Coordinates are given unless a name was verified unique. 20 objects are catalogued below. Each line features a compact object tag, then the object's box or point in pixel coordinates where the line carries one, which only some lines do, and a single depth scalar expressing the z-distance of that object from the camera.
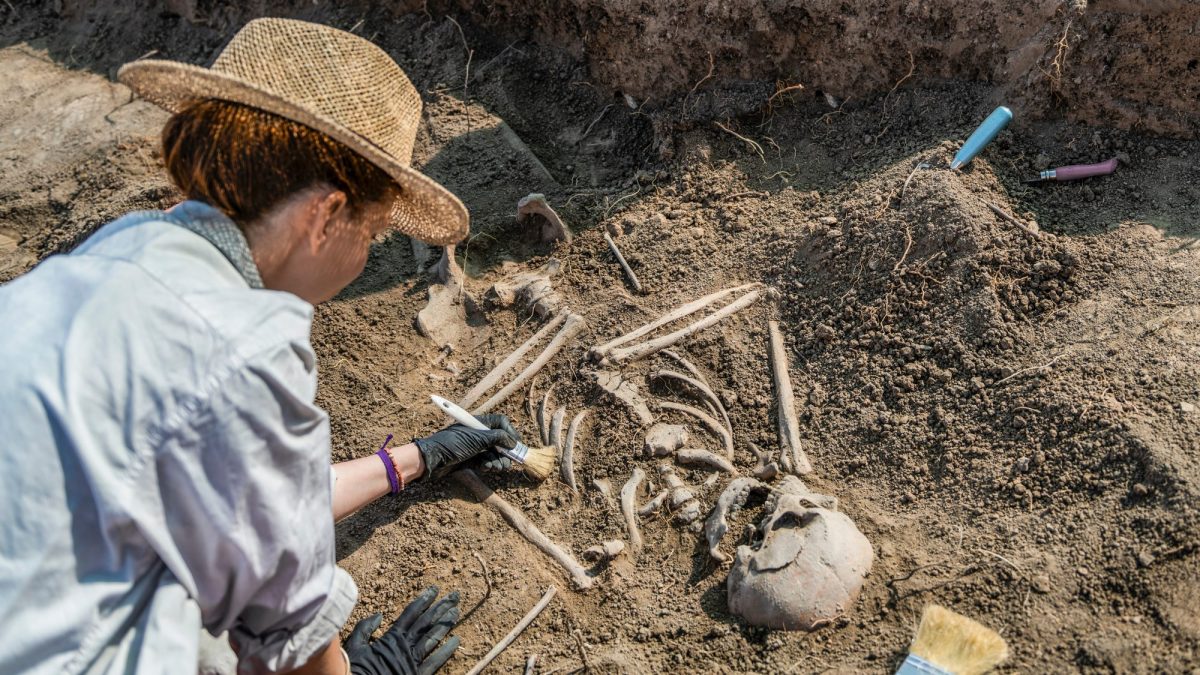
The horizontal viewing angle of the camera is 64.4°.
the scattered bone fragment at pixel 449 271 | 4.55
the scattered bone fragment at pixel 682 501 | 3.48
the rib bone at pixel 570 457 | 3.79
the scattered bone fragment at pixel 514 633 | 3.29
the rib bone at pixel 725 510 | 3.35
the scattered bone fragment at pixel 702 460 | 3.61
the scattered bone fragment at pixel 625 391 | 3.85
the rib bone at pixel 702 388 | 3.77
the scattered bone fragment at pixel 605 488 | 3.68
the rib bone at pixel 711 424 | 3.68
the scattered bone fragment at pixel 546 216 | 4.51
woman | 1.82
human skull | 2.99
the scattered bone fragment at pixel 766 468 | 3.54
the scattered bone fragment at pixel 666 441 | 3.71
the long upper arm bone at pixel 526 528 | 3.47
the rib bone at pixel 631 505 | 3.51
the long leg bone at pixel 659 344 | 3.99
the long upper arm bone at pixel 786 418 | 3.56
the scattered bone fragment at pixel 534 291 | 4.33
